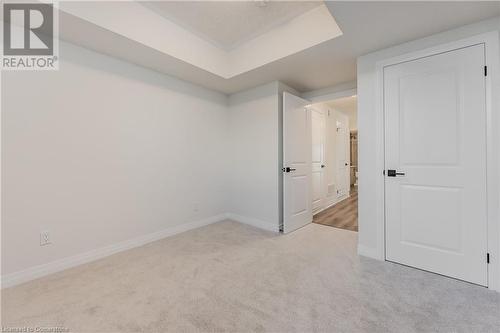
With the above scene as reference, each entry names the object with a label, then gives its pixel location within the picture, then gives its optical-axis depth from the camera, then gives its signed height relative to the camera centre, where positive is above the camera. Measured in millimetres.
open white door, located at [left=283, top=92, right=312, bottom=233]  3291 +57
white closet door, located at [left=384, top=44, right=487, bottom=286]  1913 +18
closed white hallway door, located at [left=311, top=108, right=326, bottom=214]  4648 +165
